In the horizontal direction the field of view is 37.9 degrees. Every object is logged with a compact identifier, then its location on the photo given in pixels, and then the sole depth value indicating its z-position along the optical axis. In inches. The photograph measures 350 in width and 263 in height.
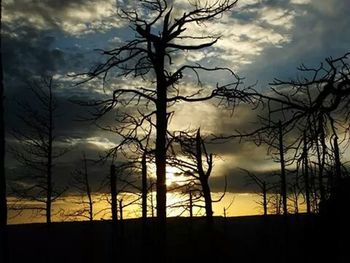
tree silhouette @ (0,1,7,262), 533.3
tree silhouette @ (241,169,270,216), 1931.0
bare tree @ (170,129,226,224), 1096.8
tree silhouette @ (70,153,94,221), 1339.8
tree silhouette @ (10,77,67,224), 1175.0
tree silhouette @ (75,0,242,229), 596.7
